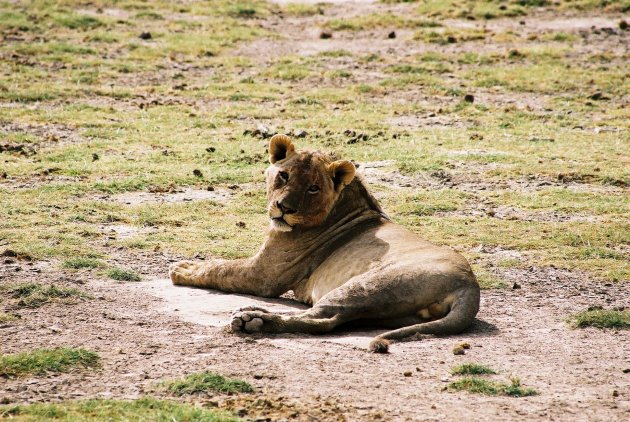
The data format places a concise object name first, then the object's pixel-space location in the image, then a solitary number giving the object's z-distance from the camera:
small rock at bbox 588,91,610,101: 31.77
